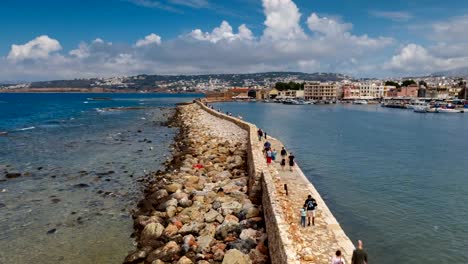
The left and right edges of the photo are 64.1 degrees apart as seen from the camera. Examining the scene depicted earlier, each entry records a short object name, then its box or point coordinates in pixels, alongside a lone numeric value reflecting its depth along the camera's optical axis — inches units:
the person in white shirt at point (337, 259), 366.0
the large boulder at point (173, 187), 773.3
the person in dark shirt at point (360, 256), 358.9
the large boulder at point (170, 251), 507.5
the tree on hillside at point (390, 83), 6983.3
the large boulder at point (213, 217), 610.2
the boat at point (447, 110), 3723.9
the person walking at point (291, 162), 794.8
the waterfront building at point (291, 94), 6599.4
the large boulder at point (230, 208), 629.6
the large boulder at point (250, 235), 529.4
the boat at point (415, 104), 4350.4
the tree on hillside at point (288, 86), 7106.3
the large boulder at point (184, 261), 484.1
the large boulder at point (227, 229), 557.0
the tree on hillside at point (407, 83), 6510.3
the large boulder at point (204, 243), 518.3
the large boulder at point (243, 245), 504.1
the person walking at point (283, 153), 893.5
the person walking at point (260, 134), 1200.8
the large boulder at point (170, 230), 572.7
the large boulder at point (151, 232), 566.3
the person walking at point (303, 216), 483.2
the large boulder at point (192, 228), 573.6
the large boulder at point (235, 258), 464.3
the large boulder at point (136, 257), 508.7
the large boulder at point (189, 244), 521.3
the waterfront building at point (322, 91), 6254.9
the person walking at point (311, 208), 495.8
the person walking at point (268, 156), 830.5
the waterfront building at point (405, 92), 6072.8
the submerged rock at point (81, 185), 866.1
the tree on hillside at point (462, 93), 5201.8
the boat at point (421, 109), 3688.7
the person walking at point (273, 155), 887.1
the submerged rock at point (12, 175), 944.3
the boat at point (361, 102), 5440.9
